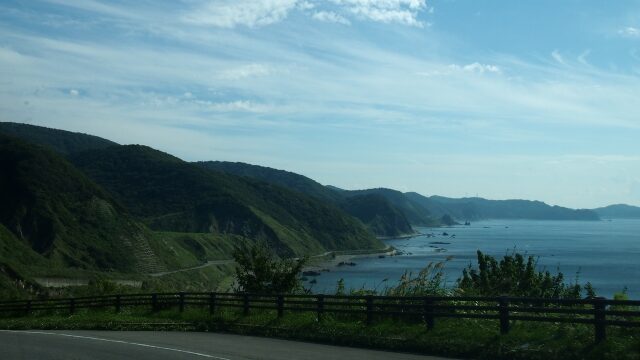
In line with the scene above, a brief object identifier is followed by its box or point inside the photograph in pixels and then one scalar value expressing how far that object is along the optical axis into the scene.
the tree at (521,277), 31.42
